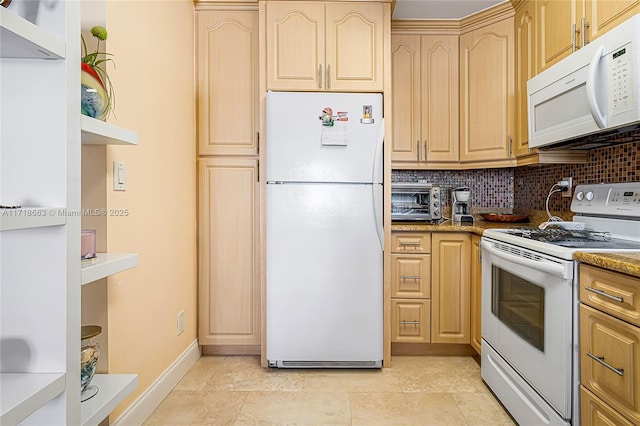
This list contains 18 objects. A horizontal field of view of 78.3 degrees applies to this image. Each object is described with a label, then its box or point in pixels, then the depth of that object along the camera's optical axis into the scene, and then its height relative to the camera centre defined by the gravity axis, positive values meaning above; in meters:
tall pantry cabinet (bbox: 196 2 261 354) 2.60 +0.24
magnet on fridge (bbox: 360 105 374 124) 2.36 +0.59
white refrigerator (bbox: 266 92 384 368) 2.35 -0.09
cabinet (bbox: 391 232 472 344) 2.59 -0.49
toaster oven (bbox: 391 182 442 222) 2.84 +0.08
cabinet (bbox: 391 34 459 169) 2.85 +0.83
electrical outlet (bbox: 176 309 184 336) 2.29 -0.65
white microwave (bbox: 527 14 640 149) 1.48 +0.53
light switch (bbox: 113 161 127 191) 1.57 +0.15
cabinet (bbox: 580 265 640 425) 1.16 -0.43
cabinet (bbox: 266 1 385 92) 2.41 +1.02
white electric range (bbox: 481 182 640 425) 1.45 -0.38
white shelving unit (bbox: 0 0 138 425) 0.82 -0.03
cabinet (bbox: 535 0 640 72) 1.65 +0.91
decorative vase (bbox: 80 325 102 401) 1.10 -0.43
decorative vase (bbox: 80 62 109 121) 1.08 +0.33
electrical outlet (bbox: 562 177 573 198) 2.42 +0.14
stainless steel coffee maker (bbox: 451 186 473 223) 2.85 +0.06
